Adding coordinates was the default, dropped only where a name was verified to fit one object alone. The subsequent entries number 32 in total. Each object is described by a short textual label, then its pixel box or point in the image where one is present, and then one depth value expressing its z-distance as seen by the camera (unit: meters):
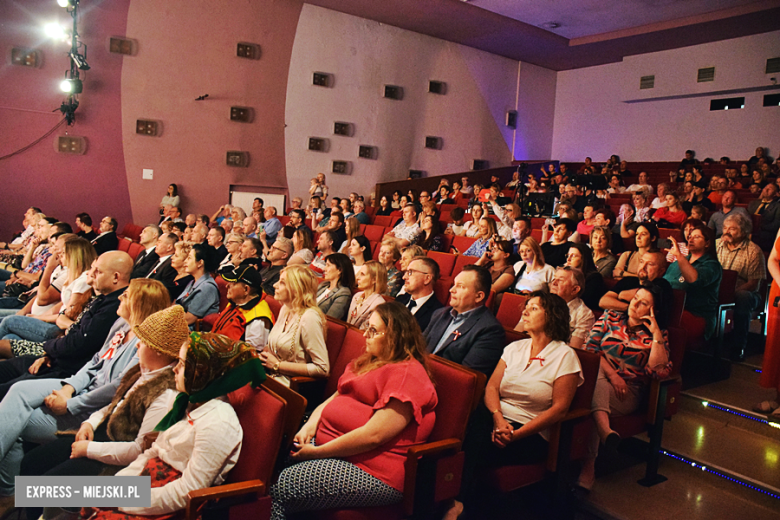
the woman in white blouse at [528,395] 1.82
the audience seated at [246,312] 2.54
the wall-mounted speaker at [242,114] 8.39
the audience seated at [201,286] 3.19
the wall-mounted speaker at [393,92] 9.70
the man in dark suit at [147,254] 4.39
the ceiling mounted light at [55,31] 7.10
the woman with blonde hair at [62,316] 2.81
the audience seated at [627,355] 2.11
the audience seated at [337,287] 2.95
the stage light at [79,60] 6.84
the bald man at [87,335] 2.35
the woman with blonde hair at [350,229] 5.07
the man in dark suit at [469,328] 2.08
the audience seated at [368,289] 2.76
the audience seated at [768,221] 5.06
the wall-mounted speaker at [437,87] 10.21
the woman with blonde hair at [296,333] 2.24
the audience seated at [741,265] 3.45
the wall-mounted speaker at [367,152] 9.65
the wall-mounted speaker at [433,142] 10.39
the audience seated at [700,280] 3.13
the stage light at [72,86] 6.93
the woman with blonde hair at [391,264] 3.62
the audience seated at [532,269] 3.30
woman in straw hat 1.61
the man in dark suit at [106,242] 5.10
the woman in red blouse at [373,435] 1.56
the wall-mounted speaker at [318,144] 9.14
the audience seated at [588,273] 3.06
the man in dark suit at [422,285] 2.72
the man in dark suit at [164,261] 3.90
